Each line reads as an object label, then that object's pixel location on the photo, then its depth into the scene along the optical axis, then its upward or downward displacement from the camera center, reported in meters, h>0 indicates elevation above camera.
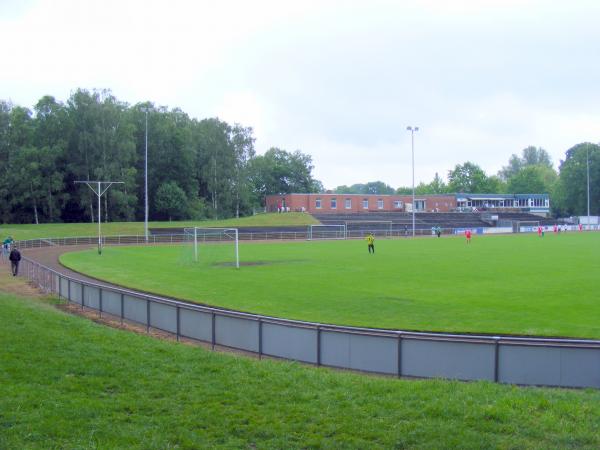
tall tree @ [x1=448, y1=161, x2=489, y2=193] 162.38 +6.05
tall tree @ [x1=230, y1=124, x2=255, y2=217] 111.31 +7.45
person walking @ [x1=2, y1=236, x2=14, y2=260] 49.03 -3.11
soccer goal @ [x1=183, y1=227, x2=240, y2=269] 44.34 -3.42
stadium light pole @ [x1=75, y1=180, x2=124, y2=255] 89.68 +2.83
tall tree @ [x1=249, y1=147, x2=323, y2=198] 142.25 +6.75
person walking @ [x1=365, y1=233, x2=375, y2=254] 48.56 -2.87
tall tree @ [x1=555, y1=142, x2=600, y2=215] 128.62 +4.00
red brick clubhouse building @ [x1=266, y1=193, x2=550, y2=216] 118.06 +0.11
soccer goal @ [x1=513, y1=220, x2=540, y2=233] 99.62 -3.73
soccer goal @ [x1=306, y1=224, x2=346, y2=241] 79.66 -3.66
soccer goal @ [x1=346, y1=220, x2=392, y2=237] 86.12 -3.39
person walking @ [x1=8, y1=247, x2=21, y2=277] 33.97 -2.78
